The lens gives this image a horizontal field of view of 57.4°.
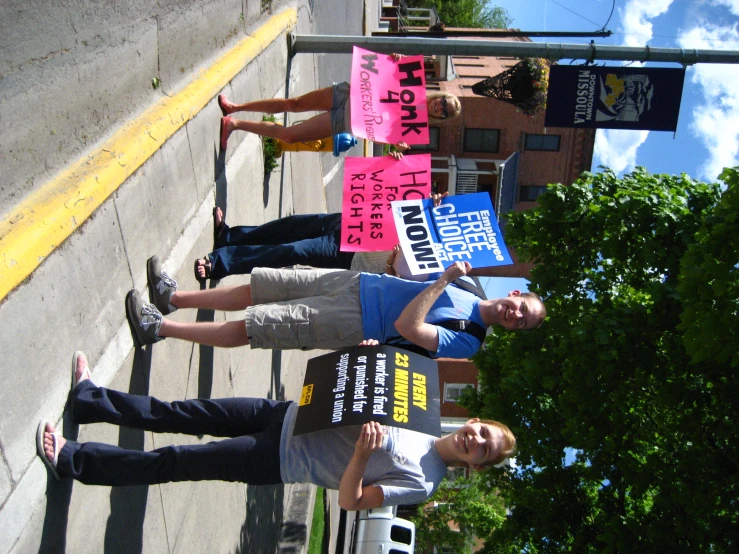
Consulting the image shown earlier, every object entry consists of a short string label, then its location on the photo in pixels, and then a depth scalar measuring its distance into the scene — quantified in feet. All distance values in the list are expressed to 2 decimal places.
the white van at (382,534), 36.40
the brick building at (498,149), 99.09
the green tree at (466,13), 159.84
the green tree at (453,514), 75.82
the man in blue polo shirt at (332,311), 14.73
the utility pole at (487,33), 69.45
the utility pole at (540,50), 23.85
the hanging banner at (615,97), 23.81
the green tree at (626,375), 21.03
